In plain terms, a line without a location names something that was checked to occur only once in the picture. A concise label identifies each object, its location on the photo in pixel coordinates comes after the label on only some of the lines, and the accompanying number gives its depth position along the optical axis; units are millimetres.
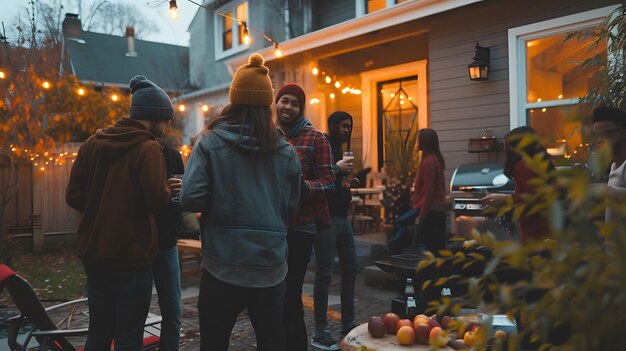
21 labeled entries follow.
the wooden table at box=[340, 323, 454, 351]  2537
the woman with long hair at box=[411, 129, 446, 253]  5805
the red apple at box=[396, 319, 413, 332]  2742
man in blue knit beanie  2678
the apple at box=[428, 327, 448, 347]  2476
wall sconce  7062
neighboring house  21578
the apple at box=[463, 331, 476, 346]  2305
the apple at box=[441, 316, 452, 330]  2524
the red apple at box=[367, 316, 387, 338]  2715
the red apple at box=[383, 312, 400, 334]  2795
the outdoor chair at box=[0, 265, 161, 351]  2984
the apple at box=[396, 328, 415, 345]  2582
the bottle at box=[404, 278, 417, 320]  3426
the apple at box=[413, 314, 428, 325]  2750
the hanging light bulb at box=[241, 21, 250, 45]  7672
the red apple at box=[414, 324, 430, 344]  2586
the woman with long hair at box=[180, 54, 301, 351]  2359
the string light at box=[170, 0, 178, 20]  5785
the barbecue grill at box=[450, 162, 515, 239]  6148
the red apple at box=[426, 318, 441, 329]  2729
